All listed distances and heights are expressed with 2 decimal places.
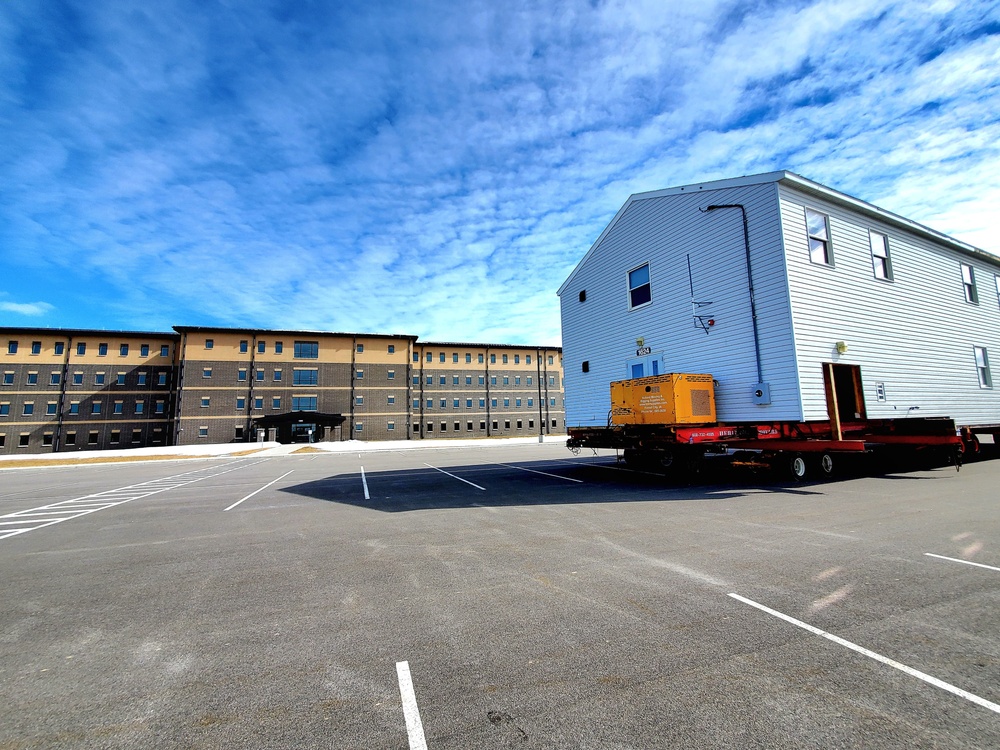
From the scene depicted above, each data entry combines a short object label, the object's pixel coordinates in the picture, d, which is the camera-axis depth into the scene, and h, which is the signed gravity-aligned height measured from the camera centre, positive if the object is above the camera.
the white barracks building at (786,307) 12.19 +3.69
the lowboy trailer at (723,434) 11.99 -0.32
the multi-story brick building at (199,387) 56.03 +6.26
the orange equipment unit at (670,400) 12.03 +0.68
